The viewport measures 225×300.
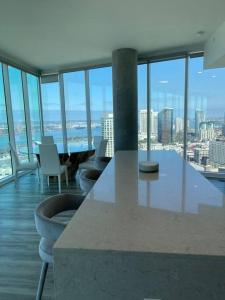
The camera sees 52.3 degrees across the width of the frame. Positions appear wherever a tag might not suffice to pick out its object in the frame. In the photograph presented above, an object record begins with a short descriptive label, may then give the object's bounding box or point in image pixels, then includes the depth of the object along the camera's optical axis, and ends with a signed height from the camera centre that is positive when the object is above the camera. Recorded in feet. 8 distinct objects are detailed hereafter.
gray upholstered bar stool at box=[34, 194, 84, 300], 4.15 -1.90
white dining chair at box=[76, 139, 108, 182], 15.55 -2.26
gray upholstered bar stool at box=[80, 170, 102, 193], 6.60 -1.72
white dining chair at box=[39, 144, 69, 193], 13.84 -2.32
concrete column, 16.39 +1.64
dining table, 16.43 -2.43
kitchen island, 2.41 -1.41
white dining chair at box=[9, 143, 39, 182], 16.03 -2.92
